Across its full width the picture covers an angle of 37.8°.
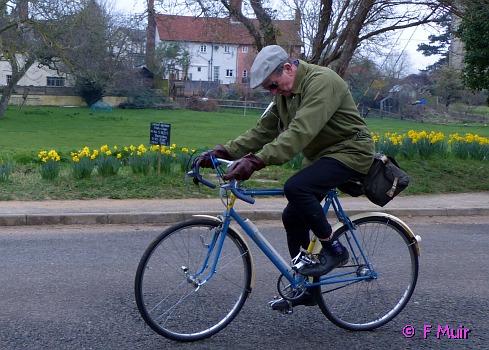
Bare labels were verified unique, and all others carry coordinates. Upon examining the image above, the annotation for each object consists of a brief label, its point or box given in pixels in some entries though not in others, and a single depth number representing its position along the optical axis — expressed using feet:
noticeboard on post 41.22
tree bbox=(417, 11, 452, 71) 174.66
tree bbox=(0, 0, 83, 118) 76.18
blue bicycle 15.57
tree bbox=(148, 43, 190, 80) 221.87
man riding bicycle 14.83
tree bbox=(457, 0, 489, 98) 47.73
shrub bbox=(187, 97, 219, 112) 205.44
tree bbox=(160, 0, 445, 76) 48.62
